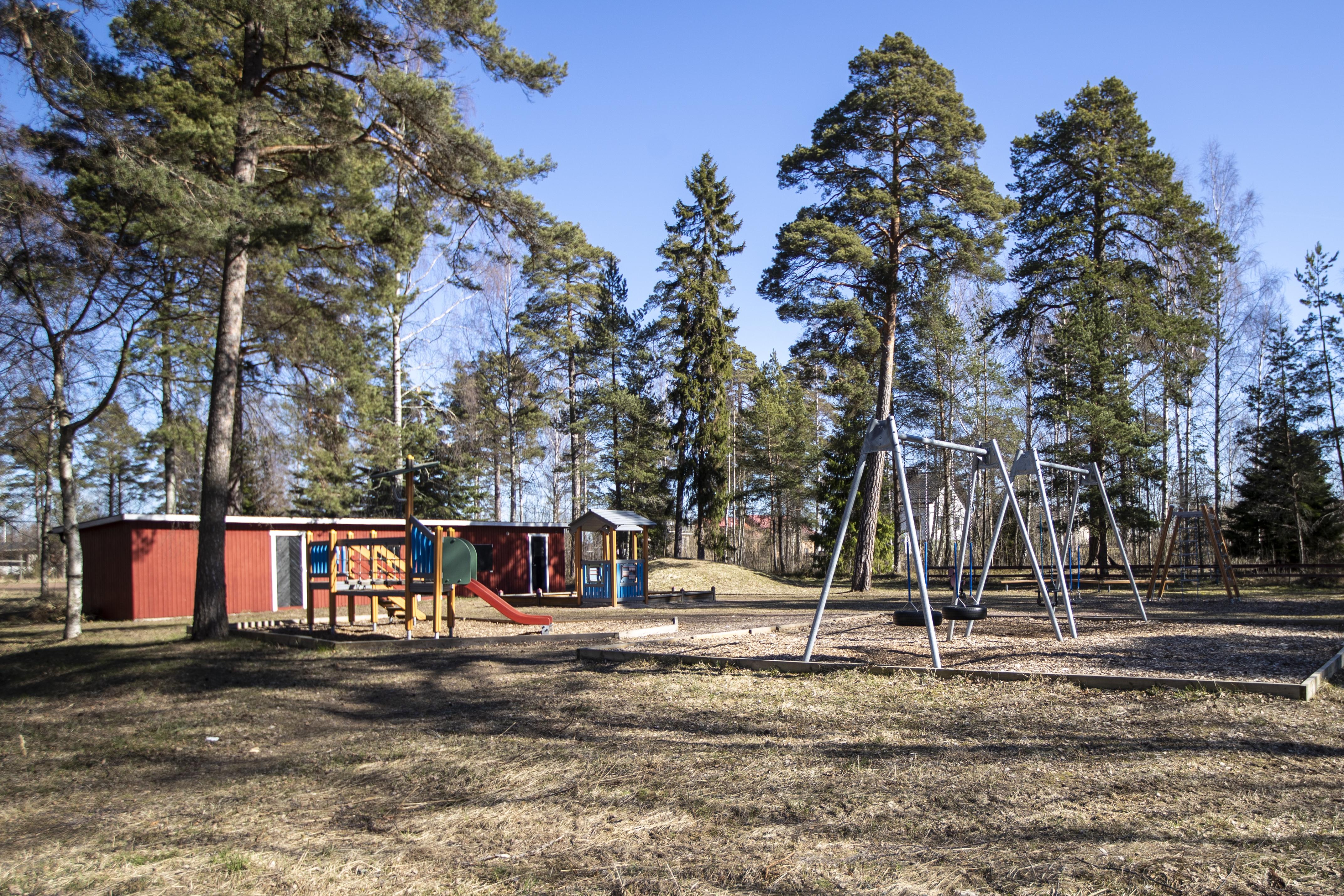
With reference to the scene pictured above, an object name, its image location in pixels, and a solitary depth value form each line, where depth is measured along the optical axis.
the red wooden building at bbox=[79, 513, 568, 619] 18.23
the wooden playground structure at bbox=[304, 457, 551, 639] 11.47
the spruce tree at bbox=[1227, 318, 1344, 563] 25.88
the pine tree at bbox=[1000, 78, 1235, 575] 23.34
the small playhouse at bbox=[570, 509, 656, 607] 19.58
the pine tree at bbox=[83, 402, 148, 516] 26.62
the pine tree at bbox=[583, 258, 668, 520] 34.56
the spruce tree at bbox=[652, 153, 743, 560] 32.41
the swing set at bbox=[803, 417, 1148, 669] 7.71
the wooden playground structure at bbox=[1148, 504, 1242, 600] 17.33
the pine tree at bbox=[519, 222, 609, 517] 33.34
